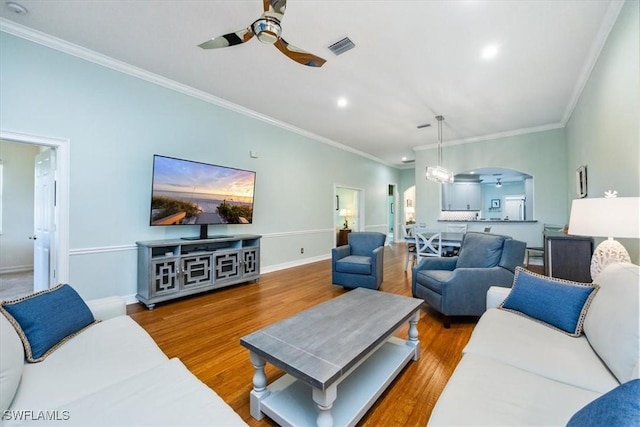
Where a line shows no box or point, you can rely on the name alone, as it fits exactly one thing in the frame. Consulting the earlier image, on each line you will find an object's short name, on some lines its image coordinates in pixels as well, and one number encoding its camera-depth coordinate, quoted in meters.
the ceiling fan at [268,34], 1.94
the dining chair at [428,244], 4.37
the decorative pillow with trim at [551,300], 1.65
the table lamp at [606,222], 1.71
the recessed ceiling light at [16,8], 2.39
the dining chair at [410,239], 4.82
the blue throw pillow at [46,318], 1.35
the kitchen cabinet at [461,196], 7.31
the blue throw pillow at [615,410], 0.55
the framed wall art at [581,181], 3.72
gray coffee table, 1.35
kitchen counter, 5.80
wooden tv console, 3.33
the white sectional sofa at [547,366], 1.02
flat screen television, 3.55
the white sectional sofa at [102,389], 0.97
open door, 3.12
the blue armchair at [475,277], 2.76
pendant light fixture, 4.92
